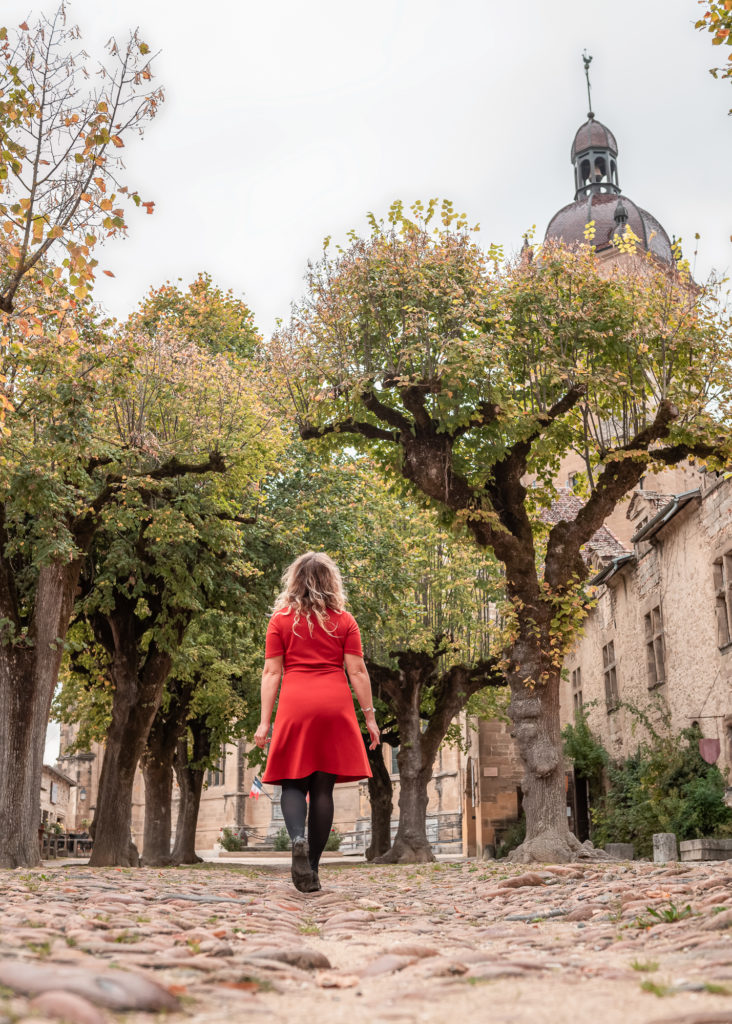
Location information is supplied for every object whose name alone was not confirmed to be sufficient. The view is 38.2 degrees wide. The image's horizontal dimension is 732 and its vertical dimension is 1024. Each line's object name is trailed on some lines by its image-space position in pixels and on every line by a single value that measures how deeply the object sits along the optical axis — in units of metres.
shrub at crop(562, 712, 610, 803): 24.09
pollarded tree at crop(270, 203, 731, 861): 12.69
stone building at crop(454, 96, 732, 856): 19.02
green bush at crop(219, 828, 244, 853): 47.25
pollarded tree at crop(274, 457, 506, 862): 22.61
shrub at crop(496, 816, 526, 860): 26.30
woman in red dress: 6.72
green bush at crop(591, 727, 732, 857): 16.70
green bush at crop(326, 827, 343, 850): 42.25
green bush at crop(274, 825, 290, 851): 42.88
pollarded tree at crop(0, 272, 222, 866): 11.29
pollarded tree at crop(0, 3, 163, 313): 8.46
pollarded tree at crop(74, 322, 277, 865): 14.22
